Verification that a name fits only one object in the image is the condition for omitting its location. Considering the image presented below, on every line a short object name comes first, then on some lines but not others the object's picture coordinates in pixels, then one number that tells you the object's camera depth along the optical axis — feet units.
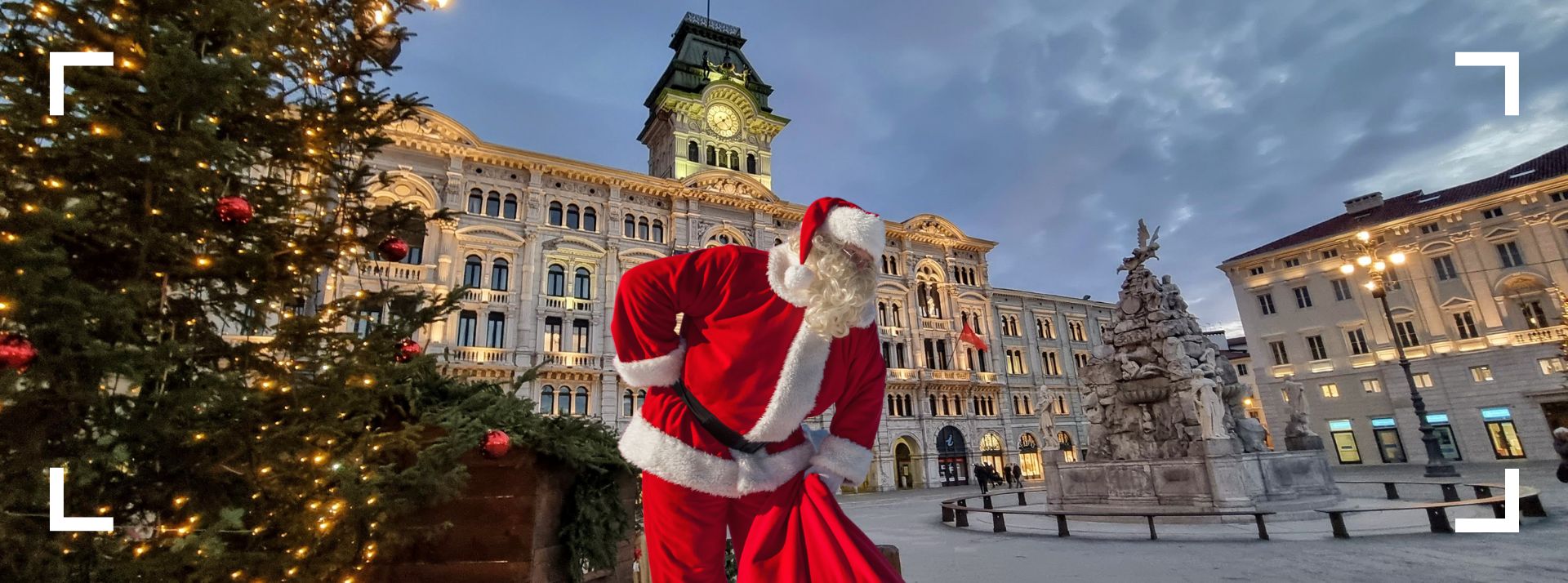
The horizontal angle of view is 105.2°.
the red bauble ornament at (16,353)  6.97
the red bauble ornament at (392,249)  12.89
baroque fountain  31.65
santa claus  7.94
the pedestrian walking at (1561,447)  31.73
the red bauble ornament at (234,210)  9.61
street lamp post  52.90
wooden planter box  10.34
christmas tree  7.61
